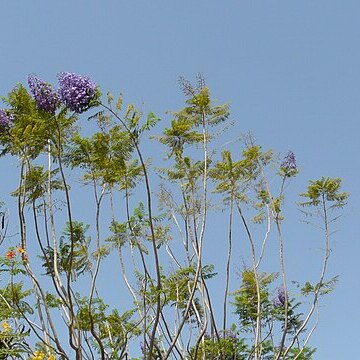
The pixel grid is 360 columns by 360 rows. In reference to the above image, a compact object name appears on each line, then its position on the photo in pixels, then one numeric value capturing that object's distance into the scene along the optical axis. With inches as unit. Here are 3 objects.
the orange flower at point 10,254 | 591.5
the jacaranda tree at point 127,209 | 717.8
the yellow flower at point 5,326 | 457.9
